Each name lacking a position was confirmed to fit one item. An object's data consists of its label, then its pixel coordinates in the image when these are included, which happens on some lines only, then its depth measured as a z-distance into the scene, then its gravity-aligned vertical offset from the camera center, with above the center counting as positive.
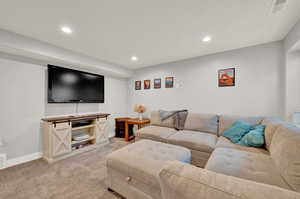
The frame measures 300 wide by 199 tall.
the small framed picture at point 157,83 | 3.85 +0.54
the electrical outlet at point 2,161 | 2.14 -1.13
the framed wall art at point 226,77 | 2.75 +0.54
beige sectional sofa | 0.53 -0.57
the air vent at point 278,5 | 1.38 +1.15
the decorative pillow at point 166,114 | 3.22 -0.41
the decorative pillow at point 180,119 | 3.04 -0.53
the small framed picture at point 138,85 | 4.28 +0.52
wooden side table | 3.42 -0.68
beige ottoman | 1.27 -0.81
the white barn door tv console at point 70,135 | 2.39 -0.84
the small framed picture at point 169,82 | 3.61 +0.54
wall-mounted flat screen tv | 2.64 +0.33
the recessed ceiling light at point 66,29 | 1.90 +1.15
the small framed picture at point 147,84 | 4.06 +0.53
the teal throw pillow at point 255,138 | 1.76 -0.59
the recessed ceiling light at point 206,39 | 2.21 +1.17
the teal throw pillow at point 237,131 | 2.03 -0.56
